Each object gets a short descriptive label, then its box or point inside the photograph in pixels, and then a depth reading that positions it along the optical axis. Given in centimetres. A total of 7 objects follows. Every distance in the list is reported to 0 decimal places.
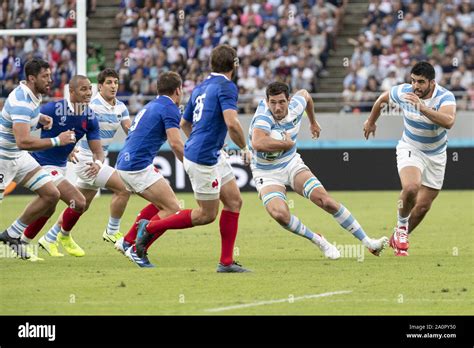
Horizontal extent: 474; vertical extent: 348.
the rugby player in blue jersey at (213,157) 1125
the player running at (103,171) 1388
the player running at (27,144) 1239
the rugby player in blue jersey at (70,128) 1319
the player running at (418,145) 1305
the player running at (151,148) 1213
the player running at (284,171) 1256
